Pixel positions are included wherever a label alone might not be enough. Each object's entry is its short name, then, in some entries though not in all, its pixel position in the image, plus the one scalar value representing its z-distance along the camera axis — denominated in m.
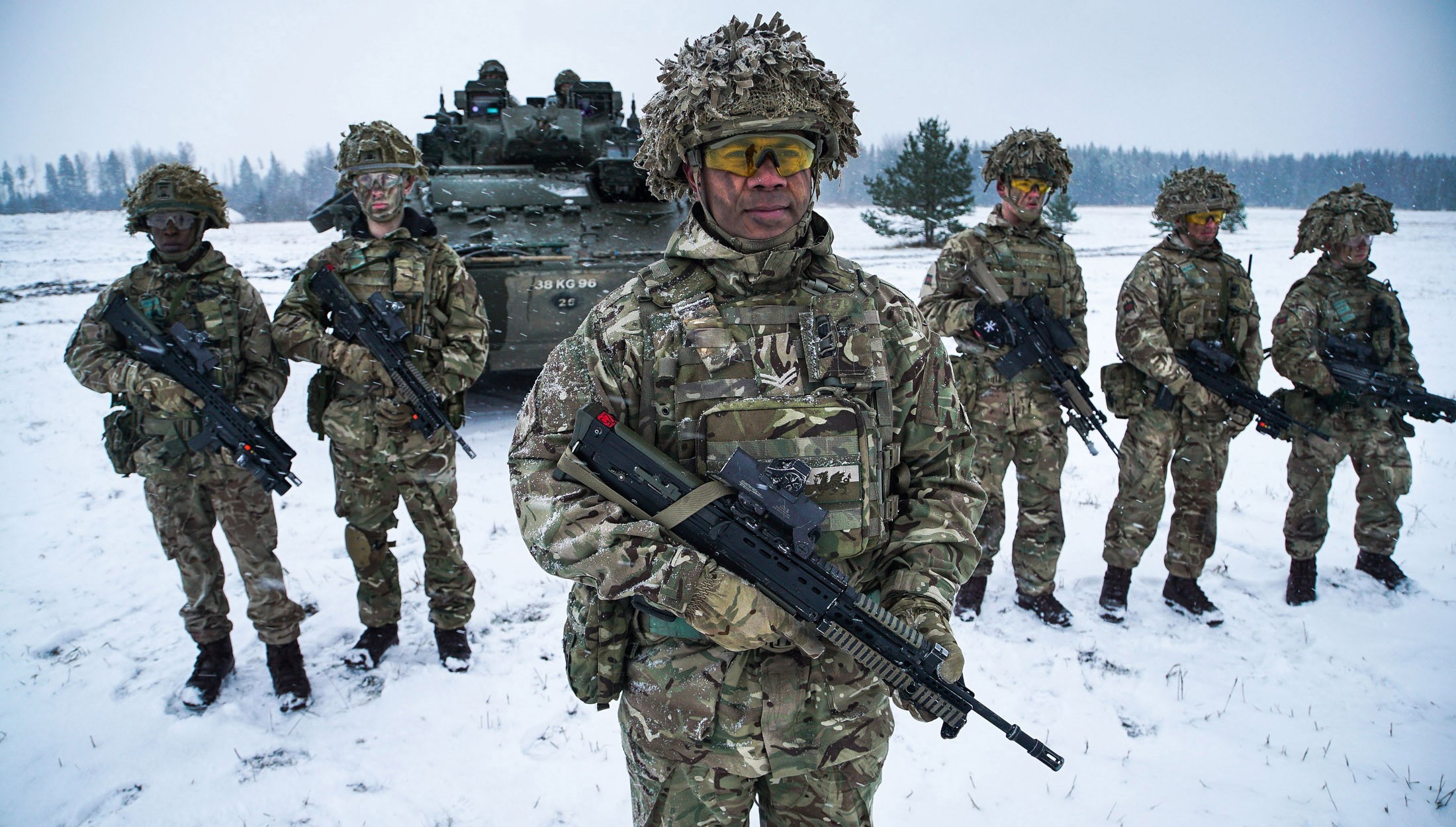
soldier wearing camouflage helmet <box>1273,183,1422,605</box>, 4.58
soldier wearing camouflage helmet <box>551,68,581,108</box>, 9.57
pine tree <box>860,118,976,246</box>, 24.73
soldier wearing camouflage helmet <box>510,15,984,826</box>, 1.80
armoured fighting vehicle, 7.03
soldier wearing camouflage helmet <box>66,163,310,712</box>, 3.50
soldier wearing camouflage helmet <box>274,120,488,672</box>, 3.84
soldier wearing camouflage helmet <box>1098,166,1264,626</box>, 4.31
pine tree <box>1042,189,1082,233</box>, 25.74
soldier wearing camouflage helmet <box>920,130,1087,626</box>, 4.38
